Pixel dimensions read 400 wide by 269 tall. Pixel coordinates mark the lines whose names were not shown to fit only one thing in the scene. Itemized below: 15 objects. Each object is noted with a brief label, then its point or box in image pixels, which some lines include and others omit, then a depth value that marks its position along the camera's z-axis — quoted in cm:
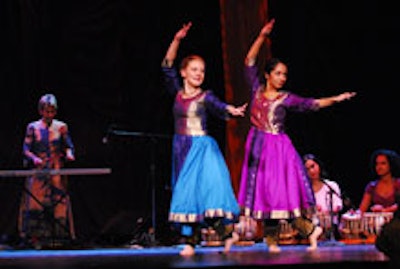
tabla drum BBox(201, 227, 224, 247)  1372
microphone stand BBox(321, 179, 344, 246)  1317
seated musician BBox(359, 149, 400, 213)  1337
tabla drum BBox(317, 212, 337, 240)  1345
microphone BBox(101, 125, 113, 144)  1435
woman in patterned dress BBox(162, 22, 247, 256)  1029
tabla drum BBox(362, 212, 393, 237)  1282
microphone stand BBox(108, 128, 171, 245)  1413
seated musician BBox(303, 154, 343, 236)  1352
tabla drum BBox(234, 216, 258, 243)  1376
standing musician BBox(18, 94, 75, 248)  1416
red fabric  1527
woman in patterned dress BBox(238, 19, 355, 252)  1101
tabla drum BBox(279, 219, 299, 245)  1426
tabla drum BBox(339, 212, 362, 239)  1322
